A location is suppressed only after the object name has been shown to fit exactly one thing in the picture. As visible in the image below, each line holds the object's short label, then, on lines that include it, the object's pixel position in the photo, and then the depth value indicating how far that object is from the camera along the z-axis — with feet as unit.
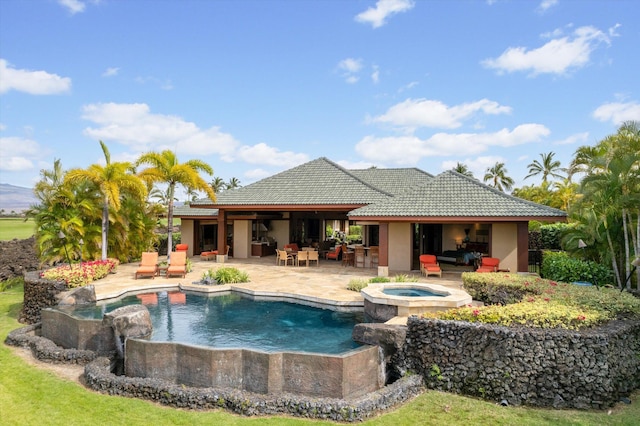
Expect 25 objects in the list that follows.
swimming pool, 29.25
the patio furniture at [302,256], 62.28
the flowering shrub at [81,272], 41.91
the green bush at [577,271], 43.45
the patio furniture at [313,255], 62.49
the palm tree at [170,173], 60.29
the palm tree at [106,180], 53.78
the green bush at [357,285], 43.57
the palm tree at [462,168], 192.47
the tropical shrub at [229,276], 48.08
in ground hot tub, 33.32
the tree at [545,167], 152.76
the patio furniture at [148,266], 50.57
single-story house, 51.49
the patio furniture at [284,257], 63.00
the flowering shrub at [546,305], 25.49
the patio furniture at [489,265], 49.85
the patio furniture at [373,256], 61.87
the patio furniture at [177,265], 51.44
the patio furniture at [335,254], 71.51
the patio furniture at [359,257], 63.05
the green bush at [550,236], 76.70
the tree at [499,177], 187.52
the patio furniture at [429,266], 51.57
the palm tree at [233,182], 286.21
